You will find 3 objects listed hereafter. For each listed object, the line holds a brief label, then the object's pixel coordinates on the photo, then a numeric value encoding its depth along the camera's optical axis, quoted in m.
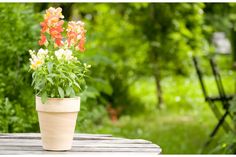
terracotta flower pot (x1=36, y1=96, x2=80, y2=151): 2.96
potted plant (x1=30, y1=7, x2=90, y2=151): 2.96
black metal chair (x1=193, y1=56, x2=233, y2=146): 6.01
